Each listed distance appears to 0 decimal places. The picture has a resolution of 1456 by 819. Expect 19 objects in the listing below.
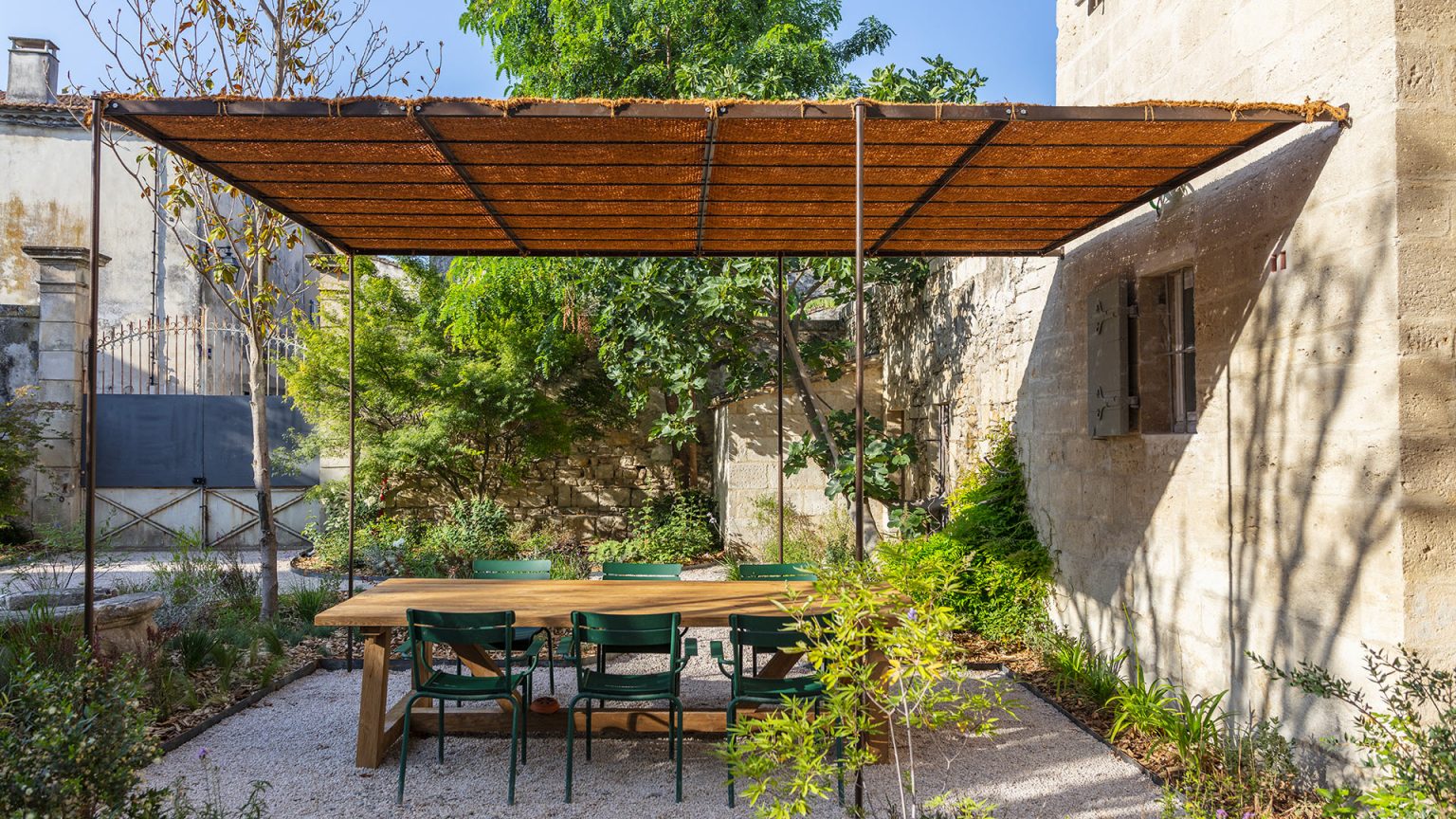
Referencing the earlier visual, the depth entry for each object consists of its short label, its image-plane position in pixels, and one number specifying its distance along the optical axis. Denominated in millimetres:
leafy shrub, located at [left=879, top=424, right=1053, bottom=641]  6602
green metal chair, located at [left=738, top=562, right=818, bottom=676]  5830
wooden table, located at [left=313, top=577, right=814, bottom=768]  4441
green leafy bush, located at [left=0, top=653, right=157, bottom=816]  2752
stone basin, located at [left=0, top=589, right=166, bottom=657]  5133
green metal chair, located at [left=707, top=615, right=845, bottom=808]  4207
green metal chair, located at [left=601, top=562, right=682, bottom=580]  6020
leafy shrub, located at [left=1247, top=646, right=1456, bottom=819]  2715
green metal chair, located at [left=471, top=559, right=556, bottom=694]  6035
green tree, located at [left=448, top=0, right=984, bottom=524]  8750
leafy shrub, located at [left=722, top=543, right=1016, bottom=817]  2805
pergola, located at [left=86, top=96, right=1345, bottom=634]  3656
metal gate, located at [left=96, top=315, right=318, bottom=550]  11695
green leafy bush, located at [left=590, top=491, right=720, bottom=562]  10445
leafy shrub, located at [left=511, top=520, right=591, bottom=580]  9055
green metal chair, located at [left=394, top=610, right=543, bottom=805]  4207
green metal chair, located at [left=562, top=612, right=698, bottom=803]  4203
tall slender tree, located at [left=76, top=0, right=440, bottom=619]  6680
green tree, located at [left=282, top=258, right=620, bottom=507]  10180
